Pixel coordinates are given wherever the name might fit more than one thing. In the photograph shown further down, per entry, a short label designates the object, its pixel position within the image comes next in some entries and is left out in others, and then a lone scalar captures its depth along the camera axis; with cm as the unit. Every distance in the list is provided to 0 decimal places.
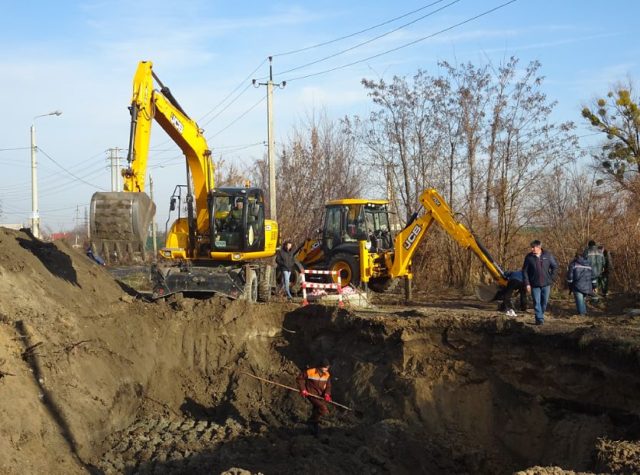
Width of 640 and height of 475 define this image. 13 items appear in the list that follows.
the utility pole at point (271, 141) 2463
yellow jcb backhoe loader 1802
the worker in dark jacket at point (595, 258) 1626
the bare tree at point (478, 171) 2156
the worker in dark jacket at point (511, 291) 1498
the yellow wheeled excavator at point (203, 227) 1333
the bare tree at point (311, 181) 3167
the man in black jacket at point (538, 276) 1214
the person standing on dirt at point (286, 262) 1773
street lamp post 2975
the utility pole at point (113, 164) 4887
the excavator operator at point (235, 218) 1510
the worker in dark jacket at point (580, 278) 1382
